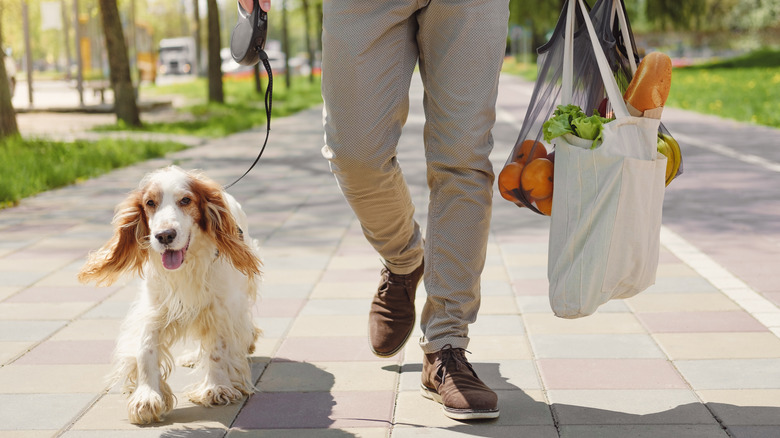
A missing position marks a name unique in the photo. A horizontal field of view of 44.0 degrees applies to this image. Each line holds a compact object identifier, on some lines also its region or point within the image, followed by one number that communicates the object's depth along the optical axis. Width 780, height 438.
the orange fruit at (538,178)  3.27
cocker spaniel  3.40
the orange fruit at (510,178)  3.38
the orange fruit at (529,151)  3.41
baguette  3.14
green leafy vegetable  3.07
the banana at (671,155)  3.37
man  3.26
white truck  78.75
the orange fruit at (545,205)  3.32
